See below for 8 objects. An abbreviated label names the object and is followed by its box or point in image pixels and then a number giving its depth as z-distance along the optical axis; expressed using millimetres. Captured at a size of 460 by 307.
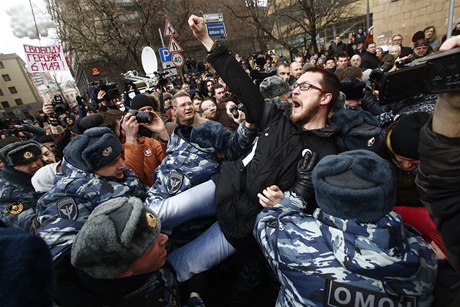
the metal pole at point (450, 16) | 3352
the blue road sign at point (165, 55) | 8141
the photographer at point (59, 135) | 4250
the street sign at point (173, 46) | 7086
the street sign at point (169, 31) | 6991
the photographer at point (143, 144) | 2605
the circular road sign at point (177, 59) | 7188
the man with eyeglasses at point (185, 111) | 2965
